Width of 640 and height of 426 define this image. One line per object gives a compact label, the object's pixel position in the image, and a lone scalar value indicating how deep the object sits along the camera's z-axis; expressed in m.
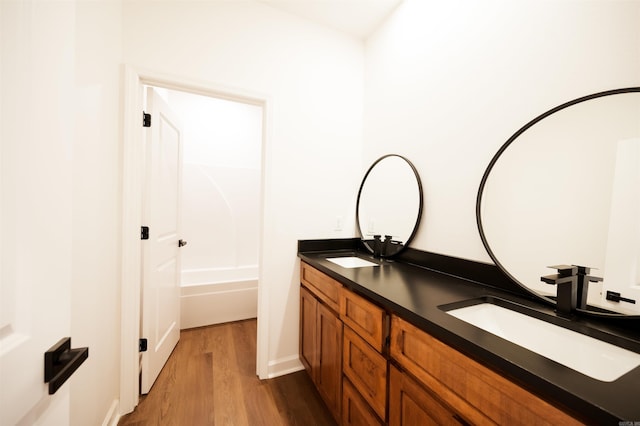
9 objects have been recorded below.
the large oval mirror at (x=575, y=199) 0.81
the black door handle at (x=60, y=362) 0.47
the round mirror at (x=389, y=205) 1.66
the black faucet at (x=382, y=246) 1.80
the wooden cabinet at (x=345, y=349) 1.02
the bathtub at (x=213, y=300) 2.49
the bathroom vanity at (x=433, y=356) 0.52
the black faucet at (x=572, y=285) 0.84
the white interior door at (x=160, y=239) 1.62
